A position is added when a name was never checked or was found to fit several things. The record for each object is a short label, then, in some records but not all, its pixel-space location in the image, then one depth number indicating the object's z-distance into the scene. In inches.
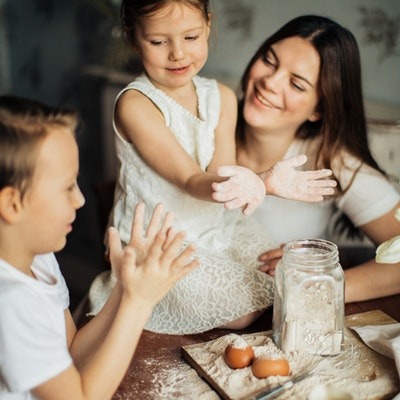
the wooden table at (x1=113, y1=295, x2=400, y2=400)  43.4
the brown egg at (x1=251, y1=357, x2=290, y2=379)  42.1
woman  66.4
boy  35.8
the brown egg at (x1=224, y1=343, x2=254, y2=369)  43.5
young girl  53.4
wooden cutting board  41.4
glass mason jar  46.5
